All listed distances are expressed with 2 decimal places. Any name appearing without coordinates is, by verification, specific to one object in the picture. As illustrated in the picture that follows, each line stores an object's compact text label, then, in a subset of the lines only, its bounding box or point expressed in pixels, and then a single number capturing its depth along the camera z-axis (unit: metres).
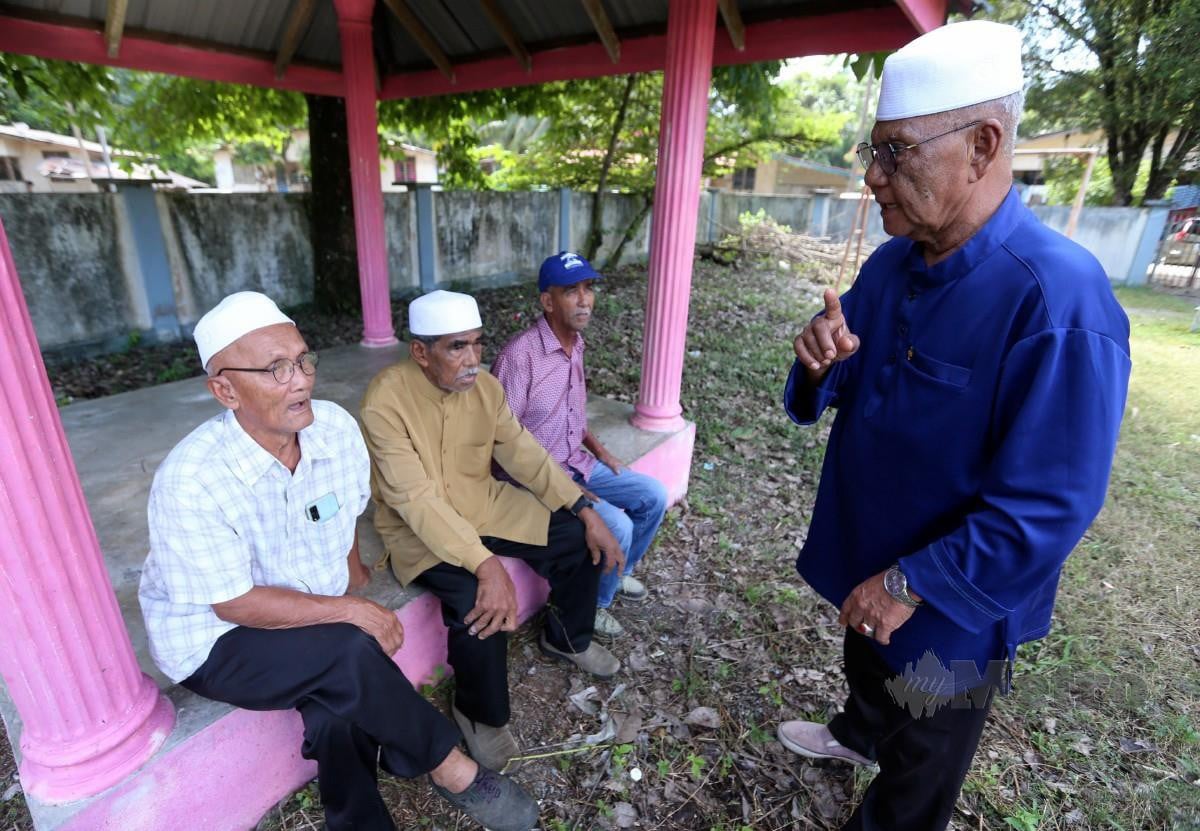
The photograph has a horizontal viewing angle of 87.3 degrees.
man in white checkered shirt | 1.67
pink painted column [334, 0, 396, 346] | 4.98
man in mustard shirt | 2.27
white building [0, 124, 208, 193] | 20.23
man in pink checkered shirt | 2.89
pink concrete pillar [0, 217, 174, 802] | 1.38
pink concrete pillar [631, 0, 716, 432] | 3.35
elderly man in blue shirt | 1.26
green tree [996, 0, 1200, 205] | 13.95
